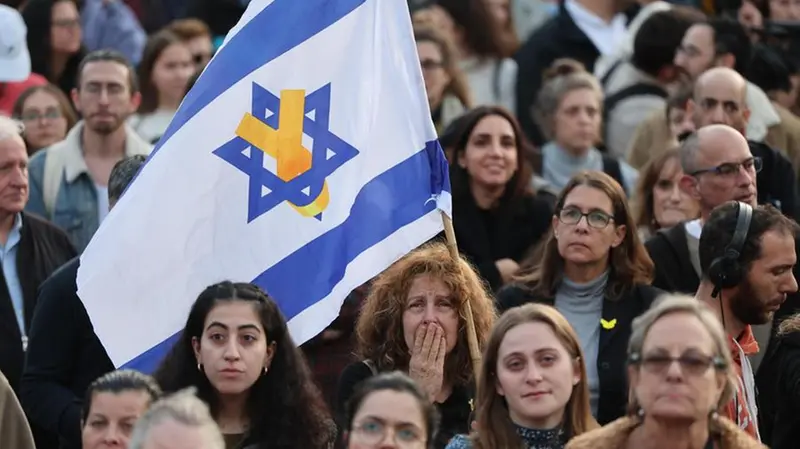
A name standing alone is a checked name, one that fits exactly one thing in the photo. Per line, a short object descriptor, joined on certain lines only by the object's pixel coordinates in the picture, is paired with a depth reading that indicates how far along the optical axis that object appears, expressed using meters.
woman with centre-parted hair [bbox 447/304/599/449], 16.64
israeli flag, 18.72
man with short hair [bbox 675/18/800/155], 28.20
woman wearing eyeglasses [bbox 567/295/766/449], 15.09
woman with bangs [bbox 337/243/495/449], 19.06
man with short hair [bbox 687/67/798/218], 24.09
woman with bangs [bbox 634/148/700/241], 24.25
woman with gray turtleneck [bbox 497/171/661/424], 20.61
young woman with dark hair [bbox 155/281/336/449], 18.23
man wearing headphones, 19.12
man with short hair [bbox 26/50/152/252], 25.58
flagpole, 18.48
